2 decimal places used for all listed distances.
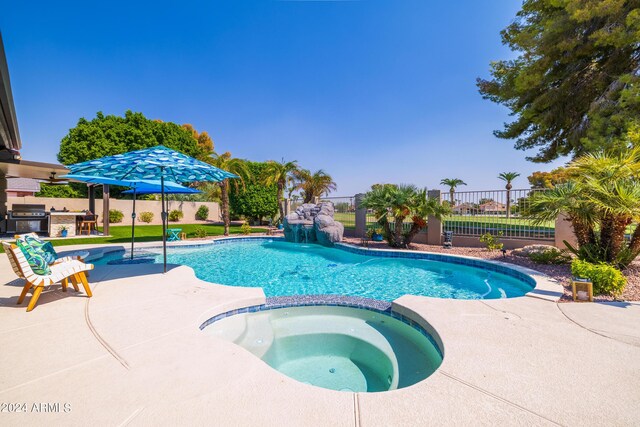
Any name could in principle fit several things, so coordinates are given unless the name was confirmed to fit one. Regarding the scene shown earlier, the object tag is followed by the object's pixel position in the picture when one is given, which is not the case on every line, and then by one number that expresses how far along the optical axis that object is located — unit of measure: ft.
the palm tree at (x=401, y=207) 34.65
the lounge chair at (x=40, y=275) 12.13
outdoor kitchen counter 41.83
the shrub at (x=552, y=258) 23.97
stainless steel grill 42.68
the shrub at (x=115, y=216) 65.31
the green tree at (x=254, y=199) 76.43
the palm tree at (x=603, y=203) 17.89
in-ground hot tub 10.08
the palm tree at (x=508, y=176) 103.71
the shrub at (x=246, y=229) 53.72
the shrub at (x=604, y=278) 15.23
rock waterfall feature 42.98
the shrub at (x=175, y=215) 74.68
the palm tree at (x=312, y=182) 65.41
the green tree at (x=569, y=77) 29.12
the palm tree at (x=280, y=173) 63.46
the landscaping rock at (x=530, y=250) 27.12
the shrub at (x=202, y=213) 84.58
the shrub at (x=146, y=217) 69.52
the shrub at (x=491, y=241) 32.78
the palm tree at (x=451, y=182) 100.12
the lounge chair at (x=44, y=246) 14.26
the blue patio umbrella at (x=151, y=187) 30.02
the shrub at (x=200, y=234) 46.55
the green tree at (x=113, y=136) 71.92
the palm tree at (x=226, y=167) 51.08
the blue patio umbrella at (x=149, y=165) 16.61
